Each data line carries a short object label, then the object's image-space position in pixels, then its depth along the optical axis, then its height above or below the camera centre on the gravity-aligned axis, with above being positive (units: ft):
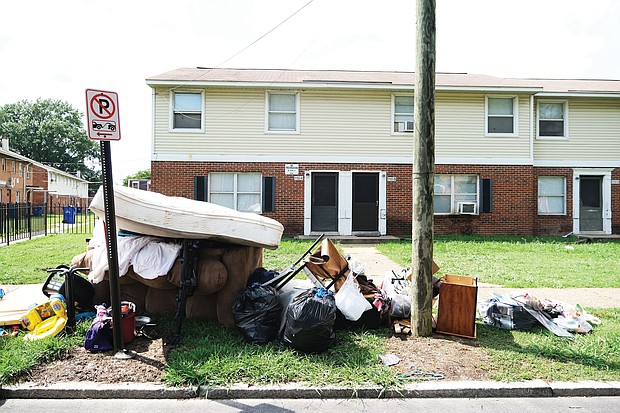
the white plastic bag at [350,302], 17.31 -3.76
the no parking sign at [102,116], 14.11 +2.67
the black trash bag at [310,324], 14.70 -3.92
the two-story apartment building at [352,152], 54.90 +6.12
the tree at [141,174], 283.59 +17.02
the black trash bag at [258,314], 15.88 -3.94
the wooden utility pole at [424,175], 17.01 +1.02
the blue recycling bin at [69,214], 69.21 -1.99
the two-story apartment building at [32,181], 142.20 +7.71
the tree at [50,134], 251.60 +36.79
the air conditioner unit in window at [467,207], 57.26 -0.60
